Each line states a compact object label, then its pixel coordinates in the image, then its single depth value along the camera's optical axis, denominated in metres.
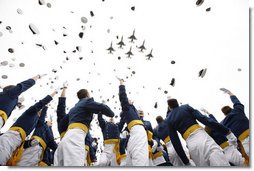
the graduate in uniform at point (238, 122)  2.94
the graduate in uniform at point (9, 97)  2.99
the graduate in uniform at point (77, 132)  2.33
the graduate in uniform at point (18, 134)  2.90
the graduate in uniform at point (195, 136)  2.46
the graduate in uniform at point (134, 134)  2.39
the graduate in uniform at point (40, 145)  3.27
